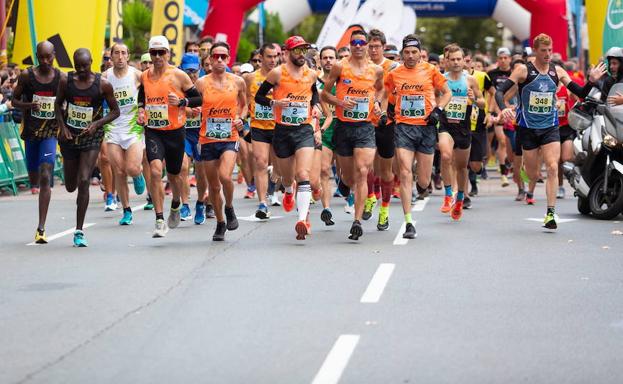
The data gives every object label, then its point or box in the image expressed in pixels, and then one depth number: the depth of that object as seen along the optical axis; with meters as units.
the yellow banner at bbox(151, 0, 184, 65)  25.14
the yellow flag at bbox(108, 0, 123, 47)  23.08
